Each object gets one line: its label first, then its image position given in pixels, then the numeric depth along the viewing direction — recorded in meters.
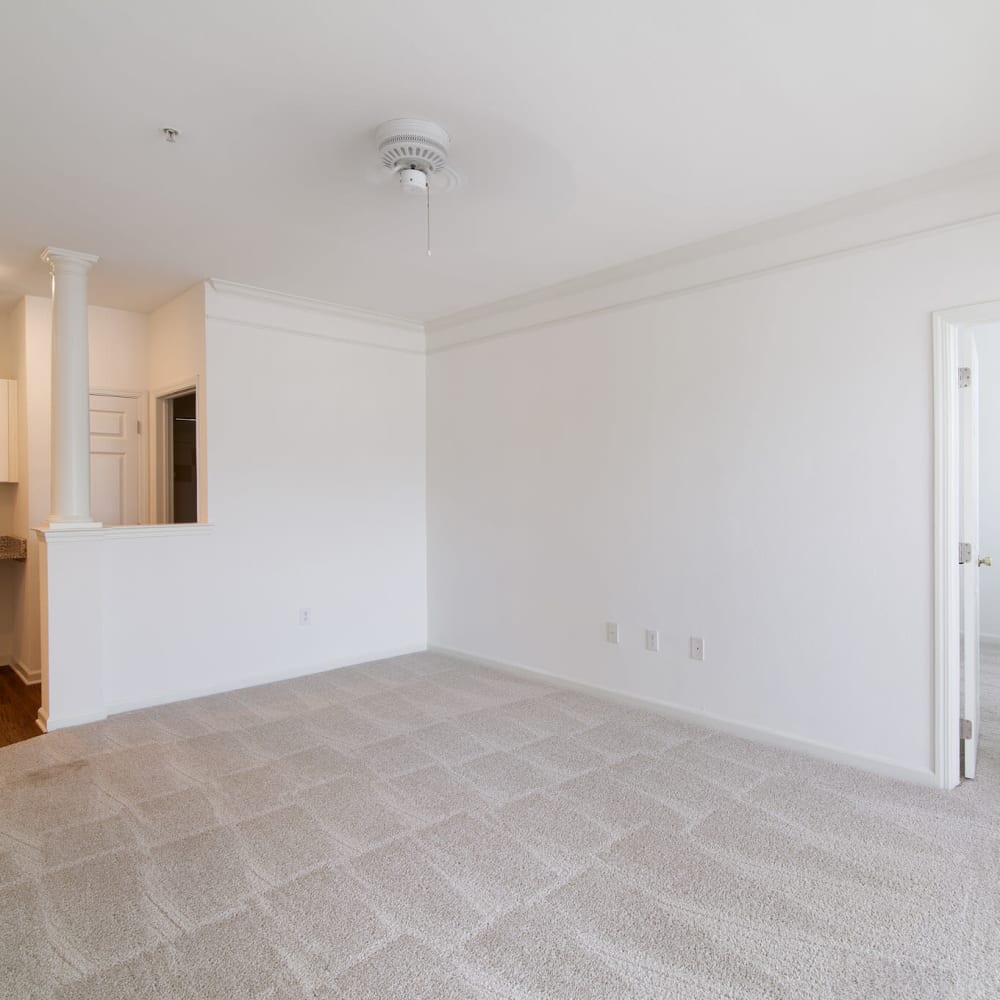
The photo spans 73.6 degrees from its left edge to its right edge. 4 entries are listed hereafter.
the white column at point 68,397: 3.72
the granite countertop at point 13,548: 4.70
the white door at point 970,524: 2.87
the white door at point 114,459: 4.91
